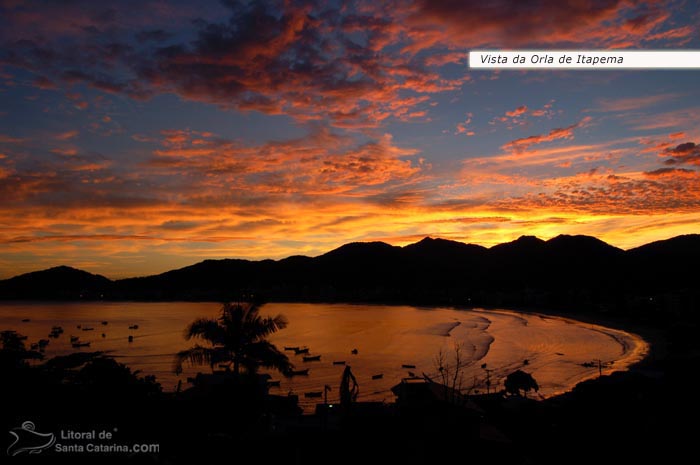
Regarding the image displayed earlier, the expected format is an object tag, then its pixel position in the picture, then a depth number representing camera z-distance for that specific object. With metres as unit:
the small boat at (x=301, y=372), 48.84
